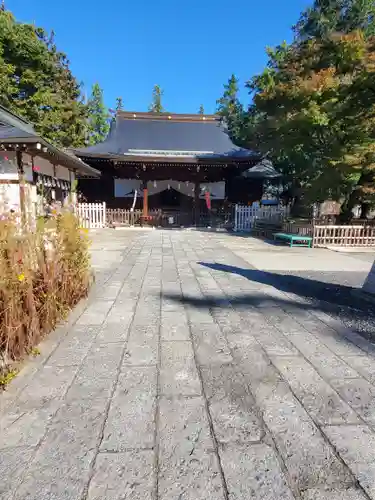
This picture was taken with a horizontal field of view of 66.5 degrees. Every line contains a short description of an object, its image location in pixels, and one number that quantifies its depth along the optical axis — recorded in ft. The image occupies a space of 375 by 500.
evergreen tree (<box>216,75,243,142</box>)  94.12
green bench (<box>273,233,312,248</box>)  28.91
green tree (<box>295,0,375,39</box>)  54.65
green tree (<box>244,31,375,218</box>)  28.55
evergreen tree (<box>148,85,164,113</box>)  155.32
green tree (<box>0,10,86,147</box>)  59.52
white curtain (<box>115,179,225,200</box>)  51.75
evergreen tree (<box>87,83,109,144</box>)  124.77
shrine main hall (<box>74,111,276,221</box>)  46.47
